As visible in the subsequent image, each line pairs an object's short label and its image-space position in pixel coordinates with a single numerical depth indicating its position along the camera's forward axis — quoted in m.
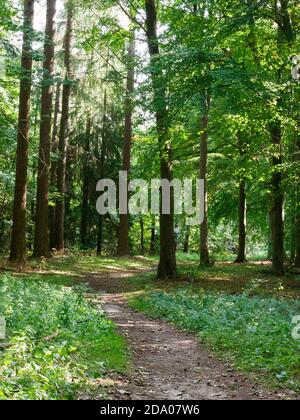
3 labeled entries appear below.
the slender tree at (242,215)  25.30
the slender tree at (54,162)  29.83
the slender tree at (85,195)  31.03
